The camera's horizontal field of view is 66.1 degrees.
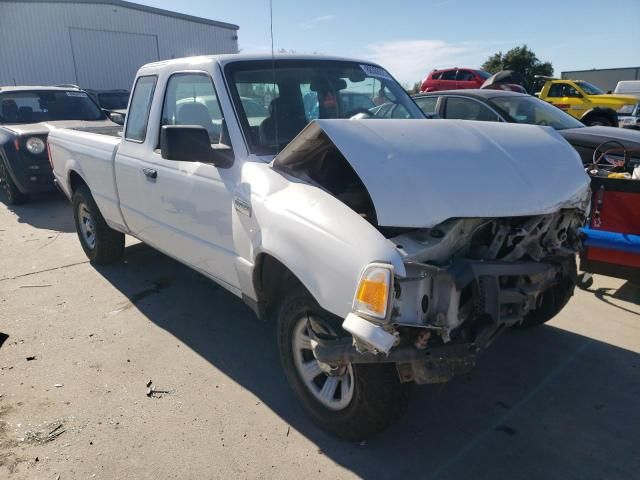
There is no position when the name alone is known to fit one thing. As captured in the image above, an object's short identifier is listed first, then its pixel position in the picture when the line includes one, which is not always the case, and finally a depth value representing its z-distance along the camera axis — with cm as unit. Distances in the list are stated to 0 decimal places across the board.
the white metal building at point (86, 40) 2081
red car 1948
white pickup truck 224
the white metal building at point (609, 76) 4031
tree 4366
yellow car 1647
